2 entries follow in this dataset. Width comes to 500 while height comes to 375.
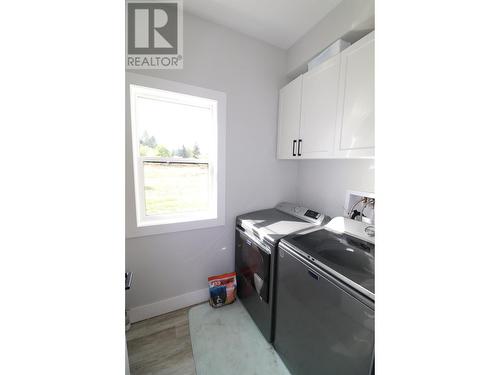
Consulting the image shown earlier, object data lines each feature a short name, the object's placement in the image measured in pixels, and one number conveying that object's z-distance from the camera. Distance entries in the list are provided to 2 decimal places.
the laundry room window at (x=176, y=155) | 1.57
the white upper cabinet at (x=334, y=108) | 1.17
